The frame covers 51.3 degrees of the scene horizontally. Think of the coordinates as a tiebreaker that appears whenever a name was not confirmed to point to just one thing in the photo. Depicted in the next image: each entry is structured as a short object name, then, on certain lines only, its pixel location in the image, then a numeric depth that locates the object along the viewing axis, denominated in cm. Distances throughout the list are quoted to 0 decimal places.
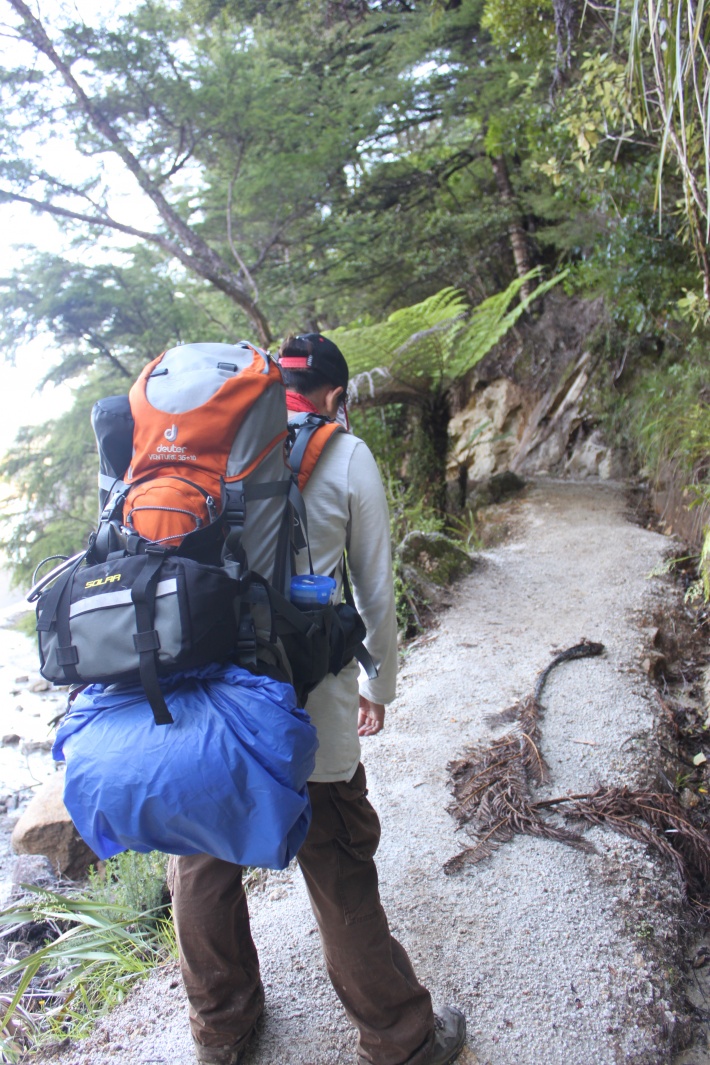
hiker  166
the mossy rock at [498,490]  780
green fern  632
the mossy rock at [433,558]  516
